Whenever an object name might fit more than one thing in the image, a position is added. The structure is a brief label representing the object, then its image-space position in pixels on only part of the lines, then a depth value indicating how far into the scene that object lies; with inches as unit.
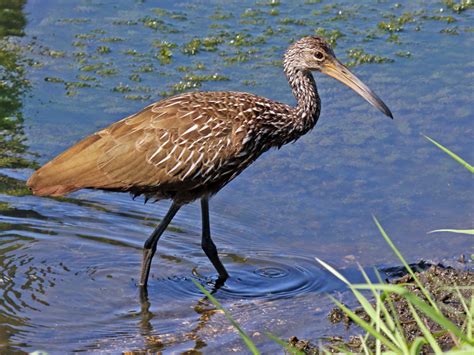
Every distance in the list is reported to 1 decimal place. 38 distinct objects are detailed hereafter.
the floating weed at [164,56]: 746.8
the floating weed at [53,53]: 758.5
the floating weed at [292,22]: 796.0
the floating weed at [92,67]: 737.0
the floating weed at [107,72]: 733.3
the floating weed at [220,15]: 804.0
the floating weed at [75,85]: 715.5
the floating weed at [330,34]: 770.8
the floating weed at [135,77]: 724.0
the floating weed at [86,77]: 725.9
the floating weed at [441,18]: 801.6
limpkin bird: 498.6
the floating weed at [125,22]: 799.7
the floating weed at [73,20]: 803.4
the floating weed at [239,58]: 746.8
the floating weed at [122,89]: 709.9
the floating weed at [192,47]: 758.5
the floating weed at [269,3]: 826.8
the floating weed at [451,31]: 781.3
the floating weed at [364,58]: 743.1
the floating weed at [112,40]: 777.6
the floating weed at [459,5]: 819.4
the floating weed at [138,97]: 697.6
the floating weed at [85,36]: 782.5
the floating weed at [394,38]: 773.3
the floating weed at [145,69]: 734.4
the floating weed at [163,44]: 764.6
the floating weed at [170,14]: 802.8
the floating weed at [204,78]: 716.7
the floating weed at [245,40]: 769.6
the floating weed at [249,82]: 712.4
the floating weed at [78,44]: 771.4
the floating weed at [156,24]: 786.2
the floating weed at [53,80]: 724.0
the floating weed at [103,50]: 762.8
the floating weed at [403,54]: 752.3
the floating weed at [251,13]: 808.3
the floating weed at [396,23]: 789.1
